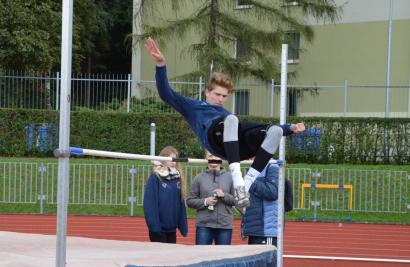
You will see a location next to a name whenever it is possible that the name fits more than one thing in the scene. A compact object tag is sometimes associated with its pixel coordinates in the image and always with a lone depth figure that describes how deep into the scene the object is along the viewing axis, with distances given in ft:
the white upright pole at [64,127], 17.80
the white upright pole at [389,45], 107.78
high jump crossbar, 17.70
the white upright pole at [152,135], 51.47
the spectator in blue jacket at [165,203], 32.54
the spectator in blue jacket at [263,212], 30.71
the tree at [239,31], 85.47
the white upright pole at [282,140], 29.16
